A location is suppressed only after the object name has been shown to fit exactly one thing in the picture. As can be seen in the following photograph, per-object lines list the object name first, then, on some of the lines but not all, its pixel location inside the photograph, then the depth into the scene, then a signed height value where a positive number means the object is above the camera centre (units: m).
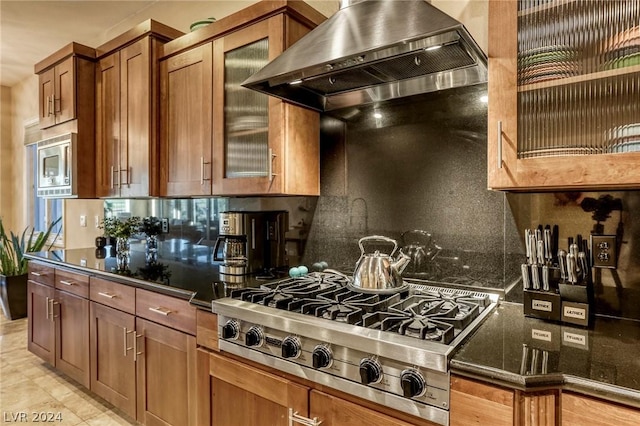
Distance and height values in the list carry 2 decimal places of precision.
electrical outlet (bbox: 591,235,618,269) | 1.27 -0.15
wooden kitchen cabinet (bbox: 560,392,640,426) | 0.83 -0.47
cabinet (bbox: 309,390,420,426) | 1.10 -0.63
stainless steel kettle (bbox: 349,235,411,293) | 1.53 -0.28
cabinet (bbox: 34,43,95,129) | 2.69 +0.93
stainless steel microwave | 2.69 +0.33
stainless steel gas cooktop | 1.01 -0.39
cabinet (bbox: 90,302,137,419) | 1.97 -0.82
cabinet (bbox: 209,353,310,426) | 1.28 -0.68
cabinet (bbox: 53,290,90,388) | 2.30 -0.81
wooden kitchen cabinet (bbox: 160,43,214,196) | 2.05 +0.51
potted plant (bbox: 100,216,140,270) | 2.50 -0.17
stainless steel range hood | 1.19 +0.56
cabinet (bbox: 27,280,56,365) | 2.61 -0.82
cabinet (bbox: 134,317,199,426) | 1.66 -0.79
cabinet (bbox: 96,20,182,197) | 2.30 +0.65
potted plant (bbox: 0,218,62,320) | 3.90 -0.71
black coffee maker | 2.00 -0.18
